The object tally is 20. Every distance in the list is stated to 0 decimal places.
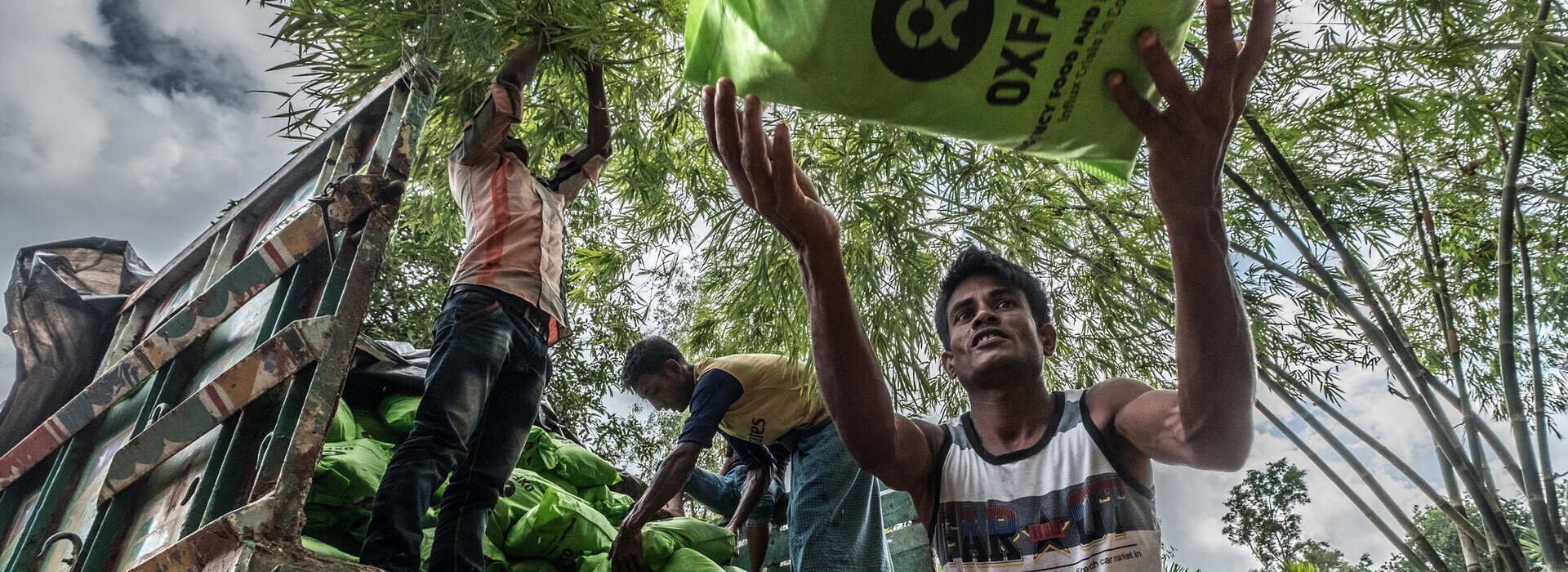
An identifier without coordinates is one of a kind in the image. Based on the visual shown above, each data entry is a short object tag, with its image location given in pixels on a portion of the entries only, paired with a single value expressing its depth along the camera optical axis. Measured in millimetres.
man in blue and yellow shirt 2230
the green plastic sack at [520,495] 2100
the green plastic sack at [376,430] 2389
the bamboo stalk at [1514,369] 2656
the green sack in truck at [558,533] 2039
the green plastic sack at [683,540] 2248
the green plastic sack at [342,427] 2119
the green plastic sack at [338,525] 1787
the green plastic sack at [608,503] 2576
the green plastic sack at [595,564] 2105
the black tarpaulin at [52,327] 2186
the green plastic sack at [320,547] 1455
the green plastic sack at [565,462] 2564
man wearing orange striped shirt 1598
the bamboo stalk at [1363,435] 3350
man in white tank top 984
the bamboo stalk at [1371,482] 3377
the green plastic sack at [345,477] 1829
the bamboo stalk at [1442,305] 3121
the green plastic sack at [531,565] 2022
